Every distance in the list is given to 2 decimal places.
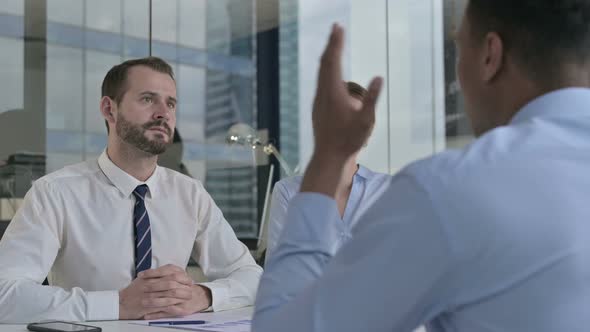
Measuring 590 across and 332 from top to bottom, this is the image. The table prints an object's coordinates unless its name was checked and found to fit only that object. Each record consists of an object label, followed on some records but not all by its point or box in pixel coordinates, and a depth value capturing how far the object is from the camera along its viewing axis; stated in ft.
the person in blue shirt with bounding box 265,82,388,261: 8.48
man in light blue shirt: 2.27
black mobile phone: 5.41
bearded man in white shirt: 6.33
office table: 5.63
